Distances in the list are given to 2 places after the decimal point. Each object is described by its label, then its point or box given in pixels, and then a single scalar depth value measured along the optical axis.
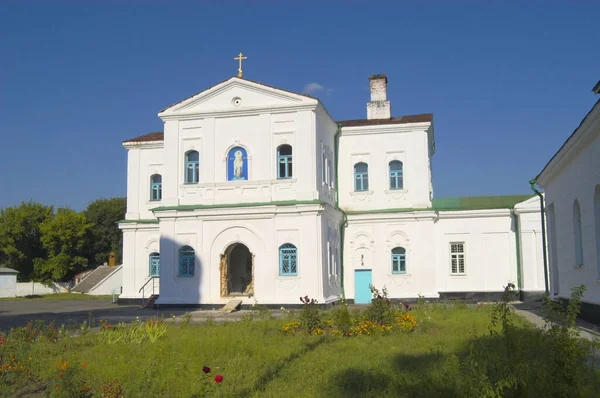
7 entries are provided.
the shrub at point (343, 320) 13.88
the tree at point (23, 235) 50.50
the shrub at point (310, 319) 14.43
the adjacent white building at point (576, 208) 14.51
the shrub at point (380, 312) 14.56
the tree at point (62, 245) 50.12
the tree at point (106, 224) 59.34
